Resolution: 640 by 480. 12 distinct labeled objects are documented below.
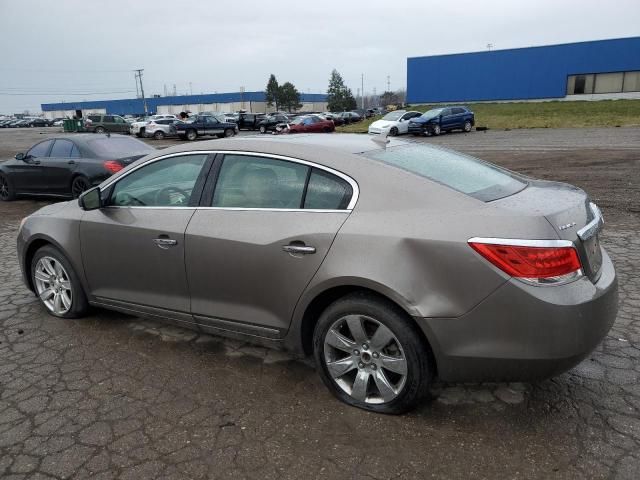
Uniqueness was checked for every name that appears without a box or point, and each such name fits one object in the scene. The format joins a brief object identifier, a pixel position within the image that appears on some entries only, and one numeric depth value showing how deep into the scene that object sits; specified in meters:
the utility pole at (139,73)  99.64
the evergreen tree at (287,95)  98.12
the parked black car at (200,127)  32.56
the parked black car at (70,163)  9.95
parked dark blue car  29.89
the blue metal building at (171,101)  106.00
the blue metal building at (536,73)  51.78
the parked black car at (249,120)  42.44
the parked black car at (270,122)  41.19
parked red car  32.25
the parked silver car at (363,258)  2.62
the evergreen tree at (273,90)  98.56
